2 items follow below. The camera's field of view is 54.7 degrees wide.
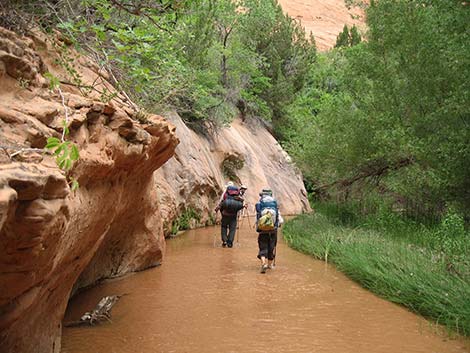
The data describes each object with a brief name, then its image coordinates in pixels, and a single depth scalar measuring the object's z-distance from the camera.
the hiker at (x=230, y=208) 11.71
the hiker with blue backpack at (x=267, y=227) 8.91
